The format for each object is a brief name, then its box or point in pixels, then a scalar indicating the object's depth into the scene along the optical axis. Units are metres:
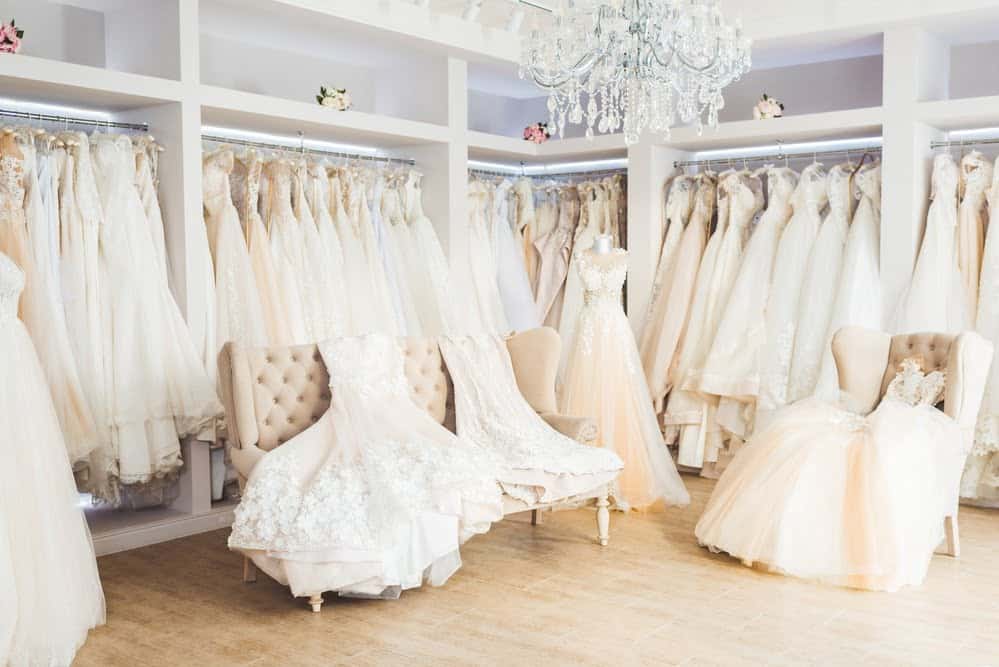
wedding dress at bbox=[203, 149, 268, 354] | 5.26
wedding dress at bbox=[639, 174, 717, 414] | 6.51
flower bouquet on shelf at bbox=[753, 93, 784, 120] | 6.33
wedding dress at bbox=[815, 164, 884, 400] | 5.86
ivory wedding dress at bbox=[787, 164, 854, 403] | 6.00
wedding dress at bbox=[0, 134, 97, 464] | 4.47
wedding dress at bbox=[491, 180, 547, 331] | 7.03
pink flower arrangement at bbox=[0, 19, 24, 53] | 4.43
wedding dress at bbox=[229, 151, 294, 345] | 5.36
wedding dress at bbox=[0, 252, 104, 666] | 3.30
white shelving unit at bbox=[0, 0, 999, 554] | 4.99
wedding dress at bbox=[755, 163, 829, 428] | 6.08
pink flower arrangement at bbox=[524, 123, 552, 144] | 7.25
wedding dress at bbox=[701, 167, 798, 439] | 6.20
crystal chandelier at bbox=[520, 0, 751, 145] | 3.83
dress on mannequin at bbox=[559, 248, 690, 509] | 5.44
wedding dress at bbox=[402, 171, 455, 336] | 6.28
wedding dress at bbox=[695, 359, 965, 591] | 4.10
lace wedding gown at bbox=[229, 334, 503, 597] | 3.79
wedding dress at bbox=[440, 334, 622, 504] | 4.34
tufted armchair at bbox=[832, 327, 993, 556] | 4.71
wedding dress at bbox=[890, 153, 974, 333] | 5.60
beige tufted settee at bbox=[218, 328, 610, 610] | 4.27
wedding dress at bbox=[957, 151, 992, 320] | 5.65
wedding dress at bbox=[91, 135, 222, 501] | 4.73
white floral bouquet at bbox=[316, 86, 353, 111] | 5.83
